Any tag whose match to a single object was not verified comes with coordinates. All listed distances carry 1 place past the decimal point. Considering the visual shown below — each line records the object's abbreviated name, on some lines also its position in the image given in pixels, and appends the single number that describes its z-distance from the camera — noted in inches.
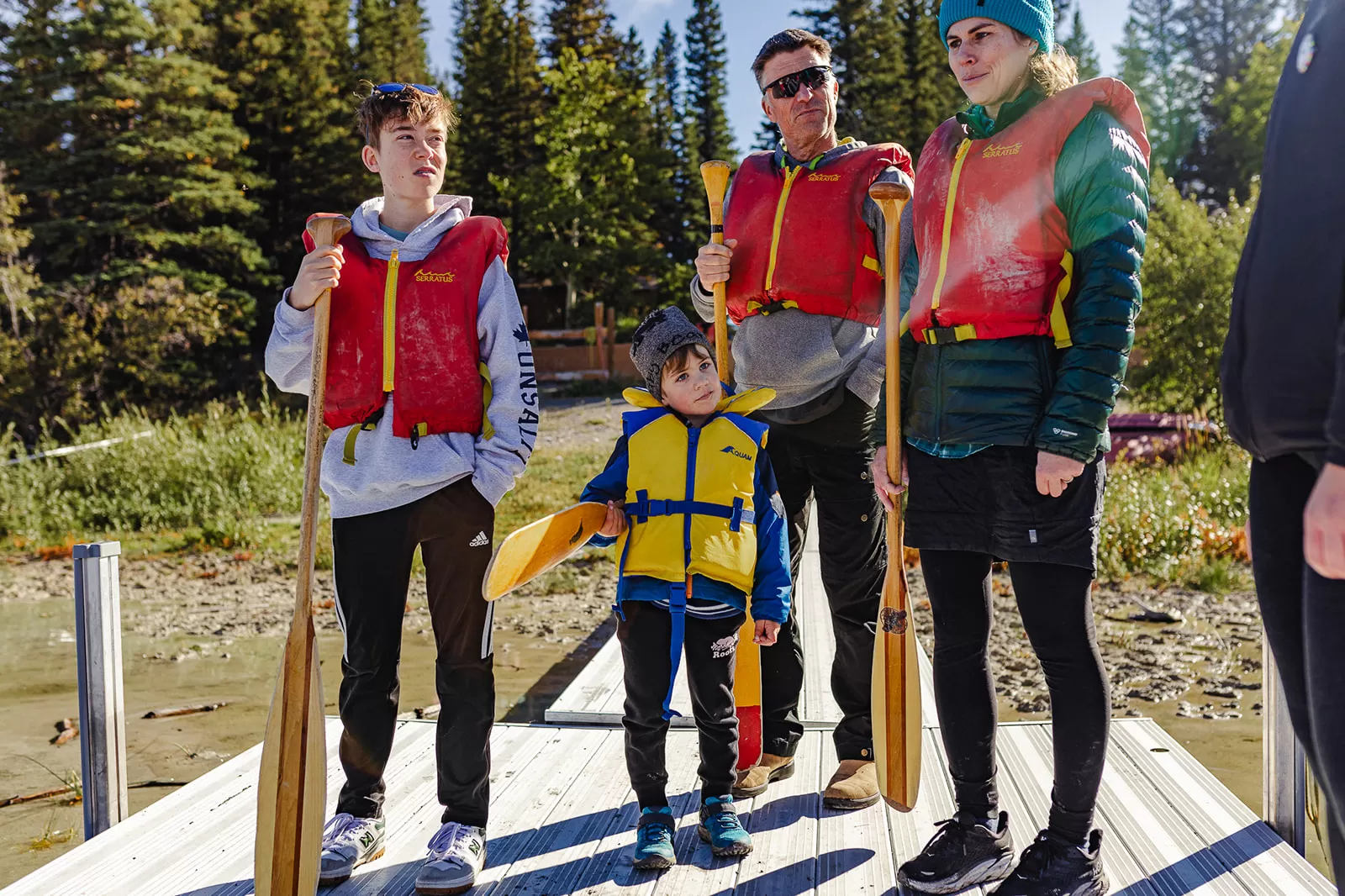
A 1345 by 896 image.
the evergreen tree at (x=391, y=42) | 1371.8
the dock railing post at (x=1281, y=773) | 109.7
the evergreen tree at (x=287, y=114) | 1152.8
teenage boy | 104.2
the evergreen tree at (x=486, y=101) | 1312.7
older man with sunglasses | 117.4
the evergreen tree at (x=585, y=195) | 1168.8
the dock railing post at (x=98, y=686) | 114.5
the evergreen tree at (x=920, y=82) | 1331.2
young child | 105.1
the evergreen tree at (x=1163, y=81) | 1881.2
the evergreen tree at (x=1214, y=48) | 1838.1
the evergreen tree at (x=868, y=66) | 1286.9
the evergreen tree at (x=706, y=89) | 1502.2
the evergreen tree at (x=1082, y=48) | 1820.9
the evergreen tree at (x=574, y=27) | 1493.6
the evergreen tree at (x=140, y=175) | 935.7
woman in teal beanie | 87.7
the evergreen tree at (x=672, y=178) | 1459.2
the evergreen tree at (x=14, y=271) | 663.8
